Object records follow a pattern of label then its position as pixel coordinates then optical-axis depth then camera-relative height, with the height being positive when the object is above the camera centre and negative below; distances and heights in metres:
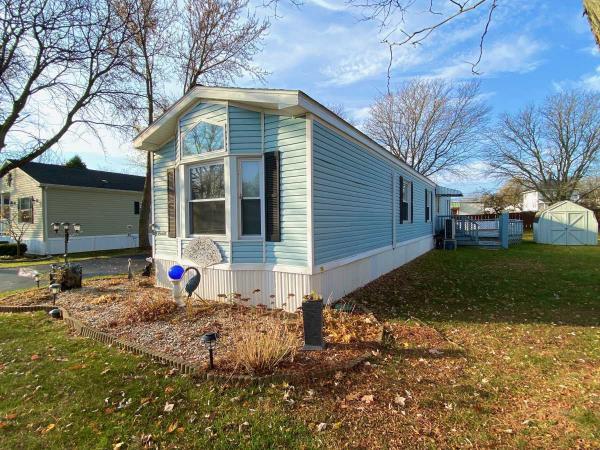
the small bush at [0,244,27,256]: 16.34 -1.43
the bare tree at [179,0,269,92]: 14.91 +8.54
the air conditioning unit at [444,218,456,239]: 17.59 -0.56
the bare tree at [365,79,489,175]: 27.47 +8.64
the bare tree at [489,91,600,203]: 28.00 +6.48
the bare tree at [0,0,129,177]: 7.81 +4.93
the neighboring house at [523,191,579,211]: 36.91 +1.88
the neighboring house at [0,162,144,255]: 16.81 +0.86
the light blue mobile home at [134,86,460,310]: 5.57 +0.54
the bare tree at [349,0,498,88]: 3.81 +2.48
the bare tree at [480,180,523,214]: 34.31 +2.29
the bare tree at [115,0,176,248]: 10.02 +6.30
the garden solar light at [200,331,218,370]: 3.42 -1.27
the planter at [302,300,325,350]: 4.02 -1.30
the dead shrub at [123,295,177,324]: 5.33 -1.50
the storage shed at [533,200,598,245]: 18.28 -0.45
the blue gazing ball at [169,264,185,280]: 5.73 -0.94
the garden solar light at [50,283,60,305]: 6.81 -1.41
